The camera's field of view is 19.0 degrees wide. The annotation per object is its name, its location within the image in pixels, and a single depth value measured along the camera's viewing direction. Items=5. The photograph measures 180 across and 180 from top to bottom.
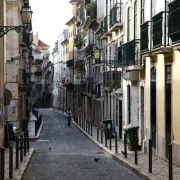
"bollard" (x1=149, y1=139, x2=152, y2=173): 13.60
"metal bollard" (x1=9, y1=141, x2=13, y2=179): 13.06
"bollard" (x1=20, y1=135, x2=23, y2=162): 17.56
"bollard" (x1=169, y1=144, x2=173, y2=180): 11.38
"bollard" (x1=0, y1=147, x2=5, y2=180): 11.38
